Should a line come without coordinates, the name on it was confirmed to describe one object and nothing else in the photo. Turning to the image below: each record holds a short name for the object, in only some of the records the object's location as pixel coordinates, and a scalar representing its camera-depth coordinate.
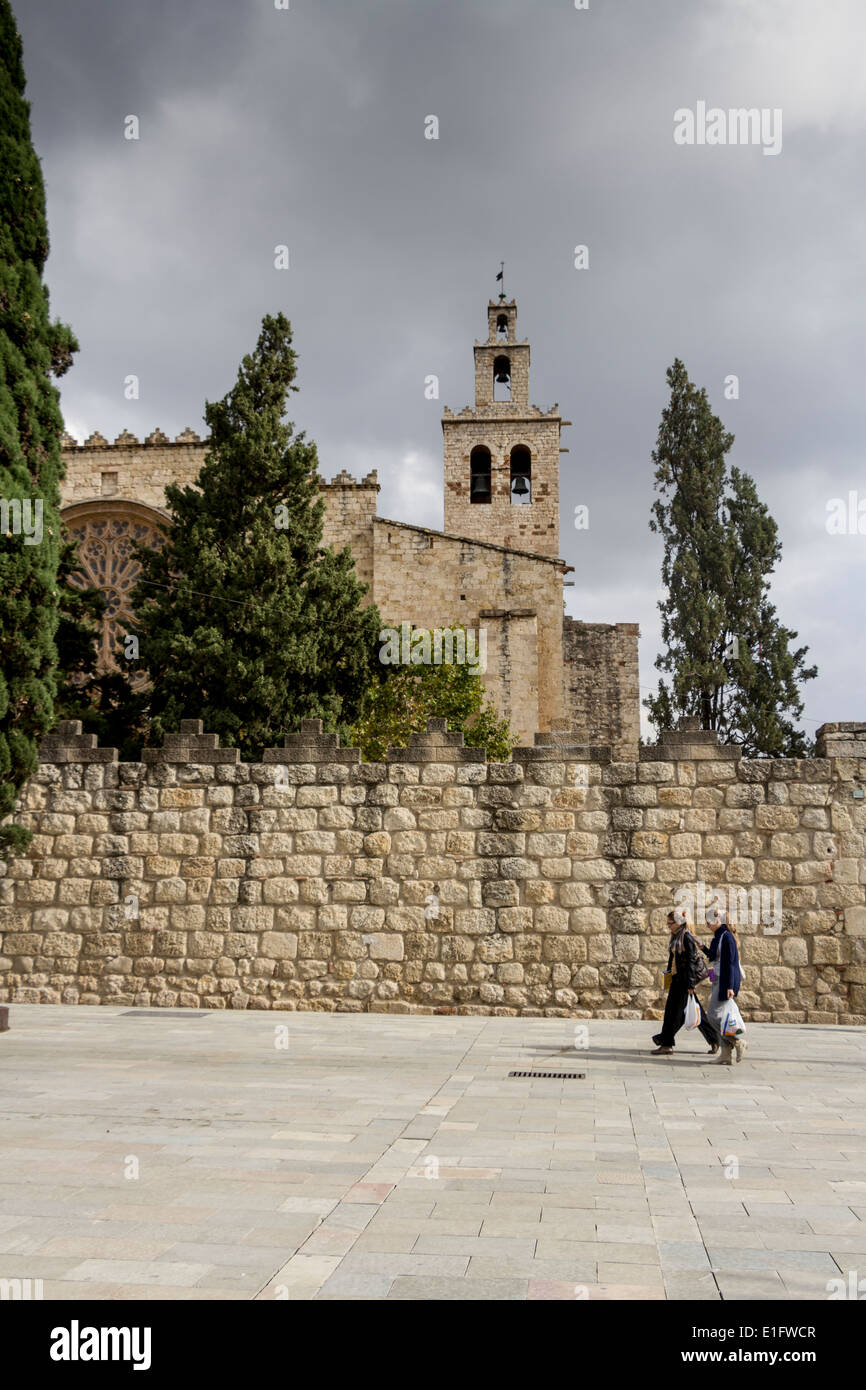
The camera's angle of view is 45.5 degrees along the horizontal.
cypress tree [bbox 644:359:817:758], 28.66
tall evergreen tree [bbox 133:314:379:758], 17.89
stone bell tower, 35.34
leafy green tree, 22.36
